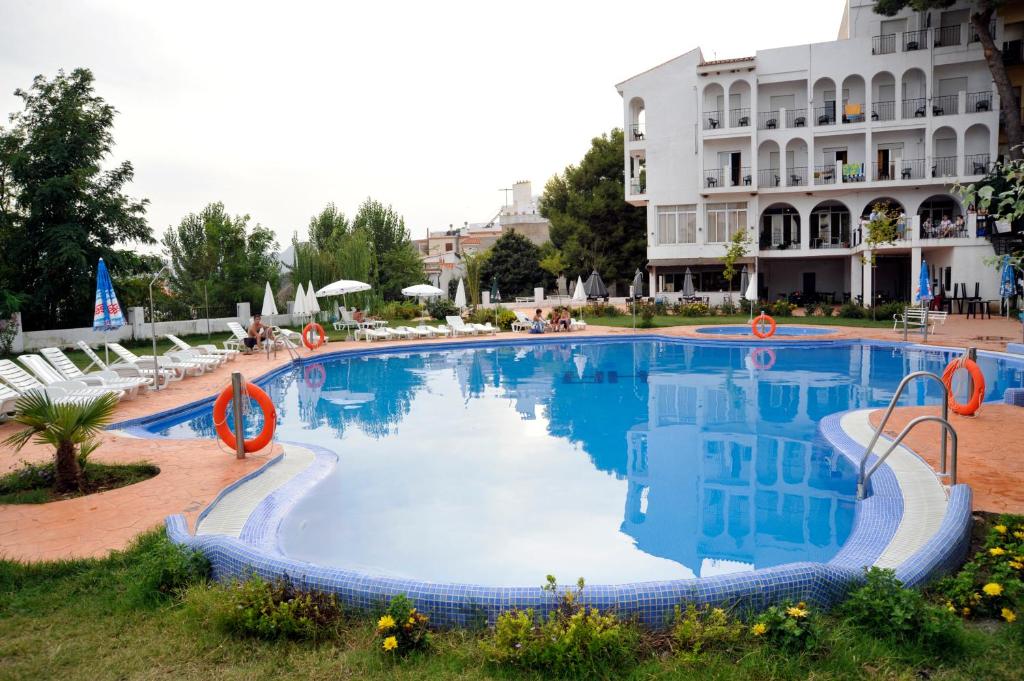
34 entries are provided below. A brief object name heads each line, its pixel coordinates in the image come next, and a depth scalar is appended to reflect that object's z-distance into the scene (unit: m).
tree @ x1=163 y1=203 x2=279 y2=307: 29.08
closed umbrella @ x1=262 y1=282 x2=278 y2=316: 20.51
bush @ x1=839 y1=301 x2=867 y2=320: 24.98
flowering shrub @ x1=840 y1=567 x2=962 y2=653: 3.62
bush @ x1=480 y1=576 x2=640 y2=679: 3.49
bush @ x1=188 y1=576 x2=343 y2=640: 3.86
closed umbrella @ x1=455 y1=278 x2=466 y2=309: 25.62
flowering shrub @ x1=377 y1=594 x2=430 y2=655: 3.69
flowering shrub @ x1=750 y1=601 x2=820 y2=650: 3.59
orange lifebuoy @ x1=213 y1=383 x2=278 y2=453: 8.06
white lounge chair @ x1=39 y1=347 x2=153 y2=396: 11.86
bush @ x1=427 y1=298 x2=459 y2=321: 29.61
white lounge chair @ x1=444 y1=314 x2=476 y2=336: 23.61
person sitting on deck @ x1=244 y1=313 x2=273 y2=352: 18.91
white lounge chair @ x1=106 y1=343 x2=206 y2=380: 13.82
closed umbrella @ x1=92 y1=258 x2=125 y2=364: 11.59
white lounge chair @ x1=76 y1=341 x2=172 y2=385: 13.20
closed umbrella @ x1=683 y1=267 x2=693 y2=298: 28.12
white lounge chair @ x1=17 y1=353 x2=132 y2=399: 10.72
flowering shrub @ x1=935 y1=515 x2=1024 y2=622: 4.02
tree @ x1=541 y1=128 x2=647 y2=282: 40.22
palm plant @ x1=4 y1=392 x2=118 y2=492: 6.42
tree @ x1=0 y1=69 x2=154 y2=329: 21.45
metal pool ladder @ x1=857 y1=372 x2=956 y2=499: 5.87
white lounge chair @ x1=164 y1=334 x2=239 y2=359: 16.40
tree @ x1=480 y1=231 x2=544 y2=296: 44.44
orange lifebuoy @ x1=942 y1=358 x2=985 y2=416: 8.84
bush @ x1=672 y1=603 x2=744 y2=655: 3.68
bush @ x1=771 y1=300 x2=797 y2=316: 26.93
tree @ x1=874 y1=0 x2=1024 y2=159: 25.75
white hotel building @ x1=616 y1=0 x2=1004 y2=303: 29.59
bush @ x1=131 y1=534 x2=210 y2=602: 4.35
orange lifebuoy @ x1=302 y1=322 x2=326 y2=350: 20.76
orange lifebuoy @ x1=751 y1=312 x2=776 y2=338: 20.90
